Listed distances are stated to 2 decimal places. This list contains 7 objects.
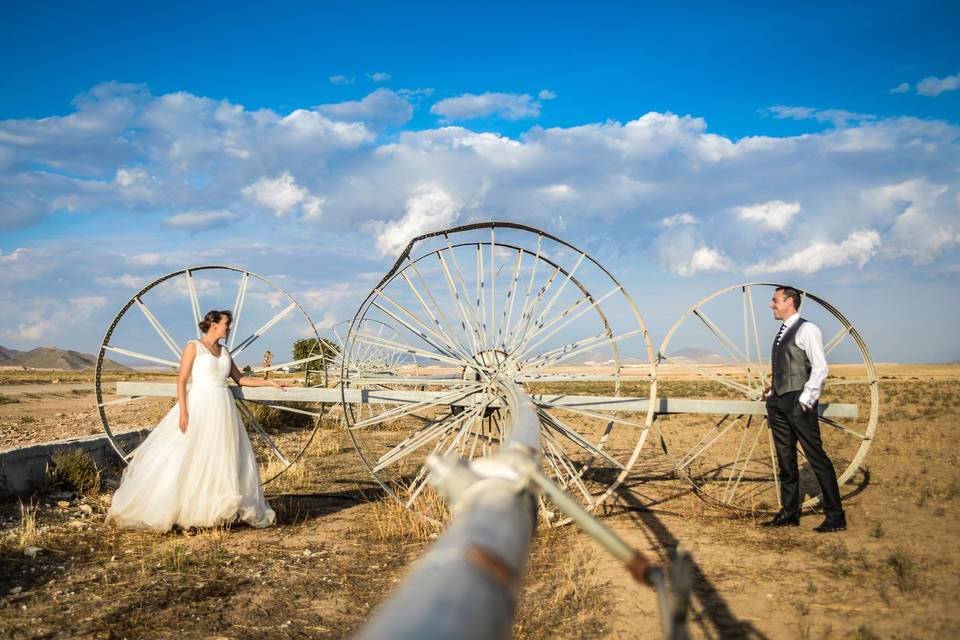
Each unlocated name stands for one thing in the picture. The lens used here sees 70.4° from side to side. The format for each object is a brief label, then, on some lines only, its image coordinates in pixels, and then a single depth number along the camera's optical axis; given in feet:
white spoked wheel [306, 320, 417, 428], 62.87
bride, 23.47
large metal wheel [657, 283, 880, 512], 26.99
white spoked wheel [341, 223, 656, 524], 24.54
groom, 24.03
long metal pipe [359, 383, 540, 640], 3.84
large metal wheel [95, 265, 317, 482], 27.22
